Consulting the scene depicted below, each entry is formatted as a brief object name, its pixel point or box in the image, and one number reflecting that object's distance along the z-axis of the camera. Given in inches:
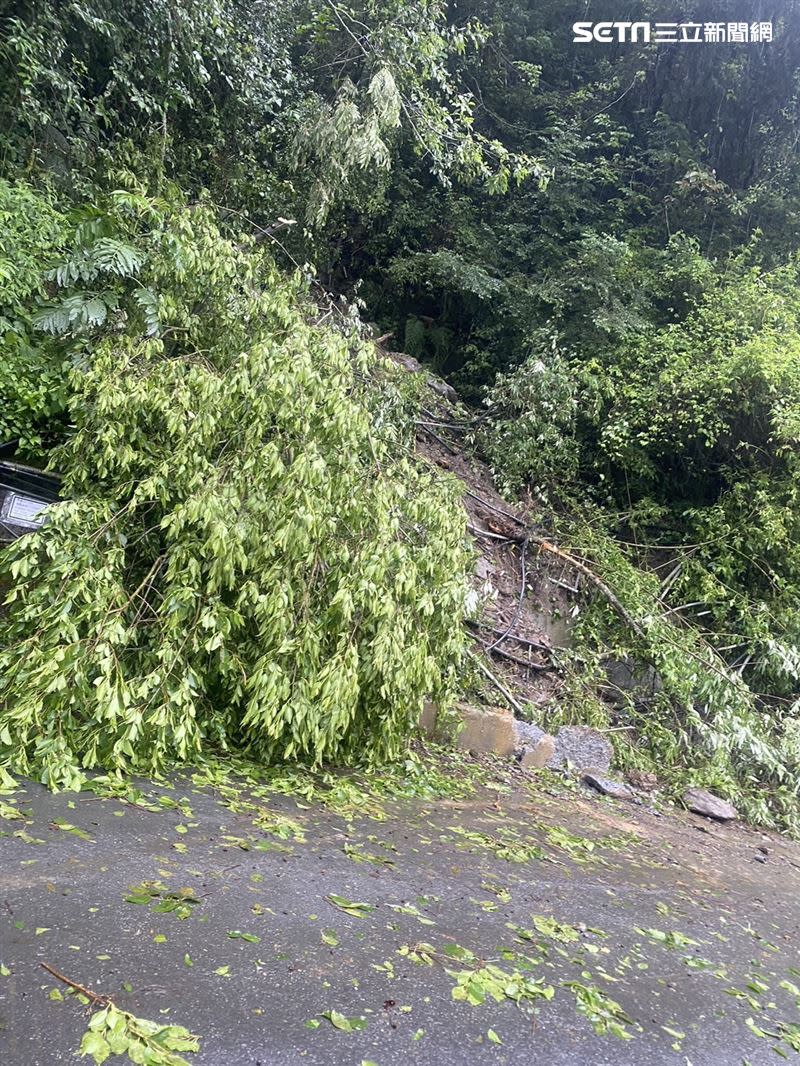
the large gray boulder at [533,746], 248.5
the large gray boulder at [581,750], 256.5
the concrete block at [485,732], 245.6
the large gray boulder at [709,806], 250.8
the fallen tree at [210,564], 153.3
